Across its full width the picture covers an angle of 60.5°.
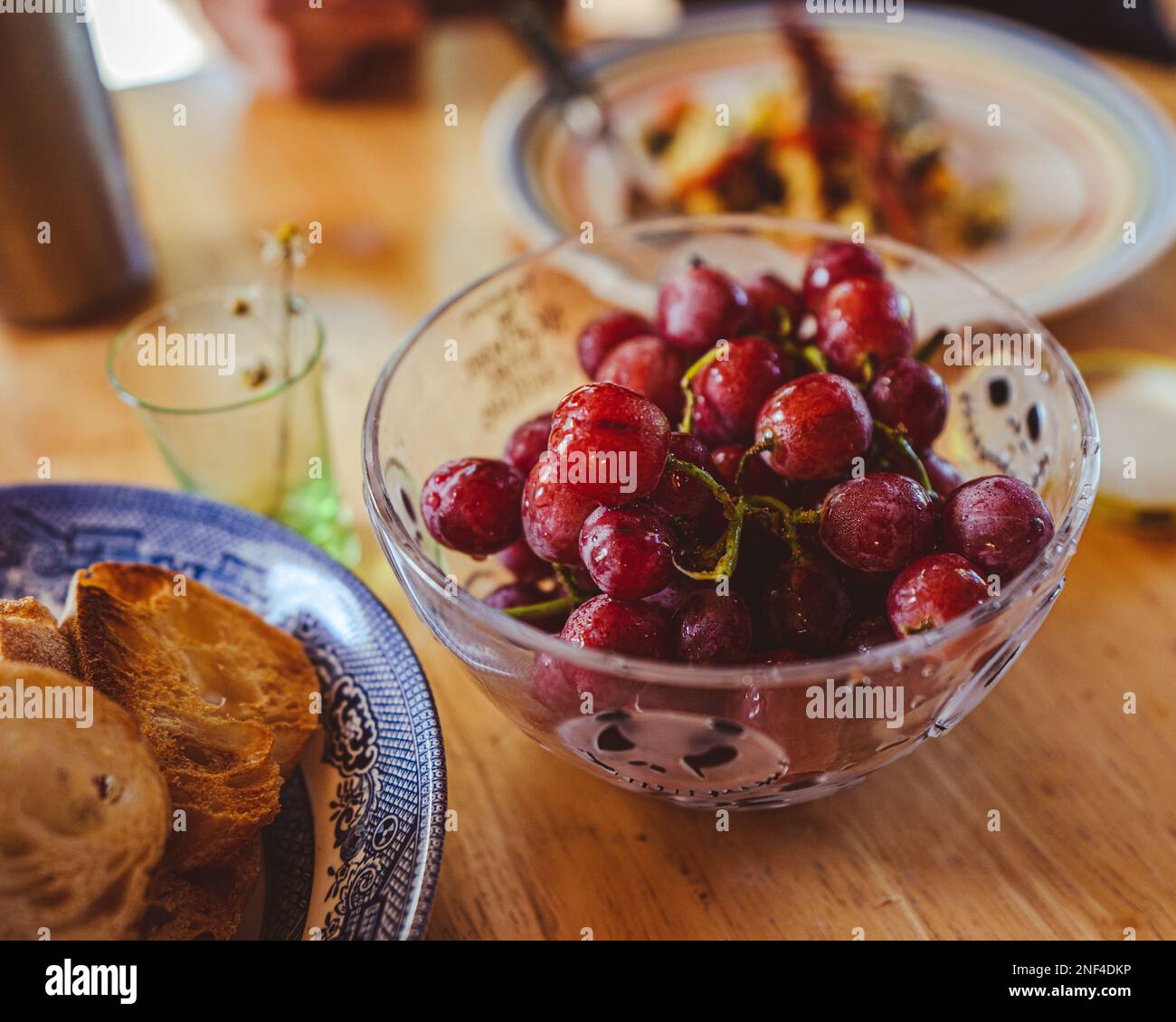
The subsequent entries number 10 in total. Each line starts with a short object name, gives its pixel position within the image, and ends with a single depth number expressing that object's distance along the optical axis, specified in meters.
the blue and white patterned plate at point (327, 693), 0.49
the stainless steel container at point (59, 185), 0.87
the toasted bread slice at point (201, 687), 0.49
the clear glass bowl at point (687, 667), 0.43
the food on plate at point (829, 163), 1.06
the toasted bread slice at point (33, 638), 0.48
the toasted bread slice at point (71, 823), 0.43
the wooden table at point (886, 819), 0.54
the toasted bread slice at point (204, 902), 0.47
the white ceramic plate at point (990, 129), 0.95
